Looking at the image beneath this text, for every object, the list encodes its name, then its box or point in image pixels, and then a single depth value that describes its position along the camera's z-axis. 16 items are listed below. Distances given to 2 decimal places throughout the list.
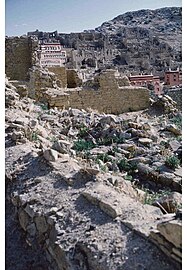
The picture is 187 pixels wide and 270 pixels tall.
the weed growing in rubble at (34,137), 4.87
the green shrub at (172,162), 5.33
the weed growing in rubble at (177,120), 8.22
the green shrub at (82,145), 5.86
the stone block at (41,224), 3.10
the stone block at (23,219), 3.38
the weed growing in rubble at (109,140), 6.42
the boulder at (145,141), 6.37
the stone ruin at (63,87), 9.67
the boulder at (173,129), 7.28
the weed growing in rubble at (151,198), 3.23
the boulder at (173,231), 2.12
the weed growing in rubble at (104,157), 5.31
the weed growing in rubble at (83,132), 6.87
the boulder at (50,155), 3.83
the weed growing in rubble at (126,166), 5.26
